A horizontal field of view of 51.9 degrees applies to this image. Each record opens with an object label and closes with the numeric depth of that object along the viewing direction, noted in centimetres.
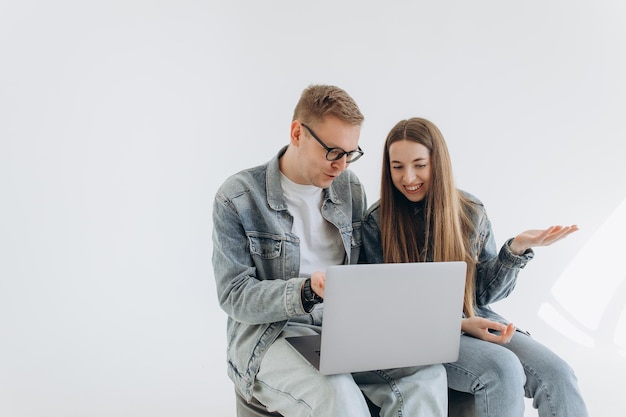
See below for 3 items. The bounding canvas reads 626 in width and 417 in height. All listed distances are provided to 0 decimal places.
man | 156
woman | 172
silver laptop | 143
